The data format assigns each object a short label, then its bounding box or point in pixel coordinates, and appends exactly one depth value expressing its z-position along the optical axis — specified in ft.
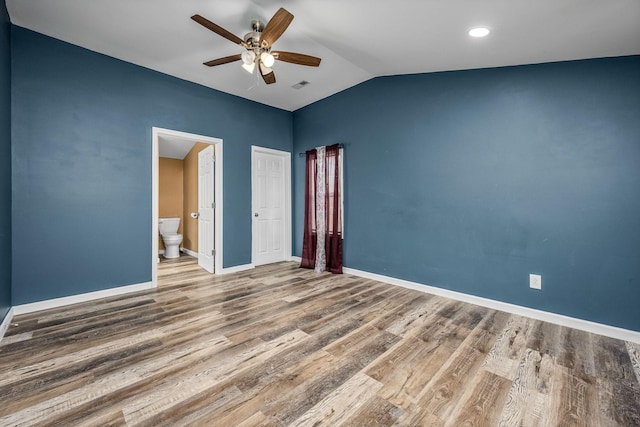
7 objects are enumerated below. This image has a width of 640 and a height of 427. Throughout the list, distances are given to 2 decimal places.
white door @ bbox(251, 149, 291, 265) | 15.44
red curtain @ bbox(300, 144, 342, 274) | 14.05
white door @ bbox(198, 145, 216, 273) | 14.15
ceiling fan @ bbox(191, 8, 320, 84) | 6.99
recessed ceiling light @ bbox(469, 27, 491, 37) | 7.24
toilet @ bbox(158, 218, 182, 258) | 18.21
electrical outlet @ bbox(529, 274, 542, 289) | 8.75
